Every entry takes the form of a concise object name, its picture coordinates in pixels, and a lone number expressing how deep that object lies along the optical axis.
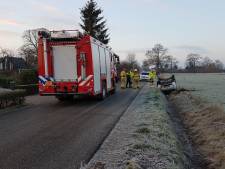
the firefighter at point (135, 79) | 20.98
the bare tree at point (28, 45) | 45.41
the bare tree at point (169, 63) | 85.69
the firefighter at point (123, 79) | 21.39
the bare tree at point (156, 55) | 84.19
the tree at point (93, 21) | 34.79
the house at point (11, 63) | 46.24
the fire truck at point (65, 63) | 10.88
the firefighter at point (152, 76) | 23.17
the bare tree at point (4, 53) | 49.21
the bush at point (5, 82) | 18.73
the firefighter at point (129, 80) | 21.66
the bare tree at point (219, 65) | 97.49
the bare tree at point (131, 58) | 78.77
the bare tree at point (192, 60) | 95.90
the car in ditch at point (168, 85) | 17.94
